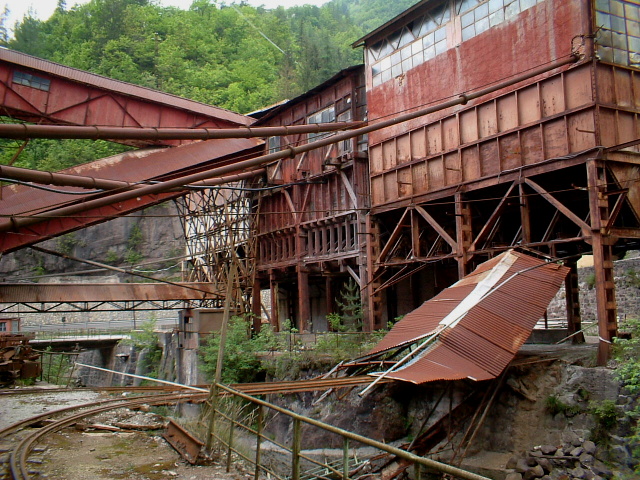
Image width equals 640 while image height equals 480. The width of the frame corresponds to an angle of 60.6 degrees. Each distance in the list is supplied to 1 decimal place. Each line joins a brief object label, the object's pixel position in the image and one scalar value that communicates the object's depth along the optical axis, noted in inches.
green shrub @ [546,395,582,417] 409.4
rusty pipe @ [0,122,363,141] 260.8
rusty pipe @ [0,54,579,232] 342.3
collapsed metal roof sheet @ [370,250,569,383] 408.8
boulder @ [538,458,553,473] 377.6
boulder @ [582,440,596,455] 380.5
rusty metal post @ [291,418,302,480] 210.8
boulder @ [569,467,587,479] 365.1
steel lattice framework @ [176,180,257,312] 940.0
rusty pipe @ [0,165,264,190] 285.6
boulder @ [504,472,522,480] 376.5
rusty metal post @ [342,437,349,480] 186.0
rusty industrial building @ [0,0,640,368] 481.1
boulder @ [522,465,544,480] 373.4
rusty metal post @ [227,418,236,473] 266.8
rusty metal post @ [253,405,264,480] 237.6
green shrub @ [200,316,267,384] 724.0
